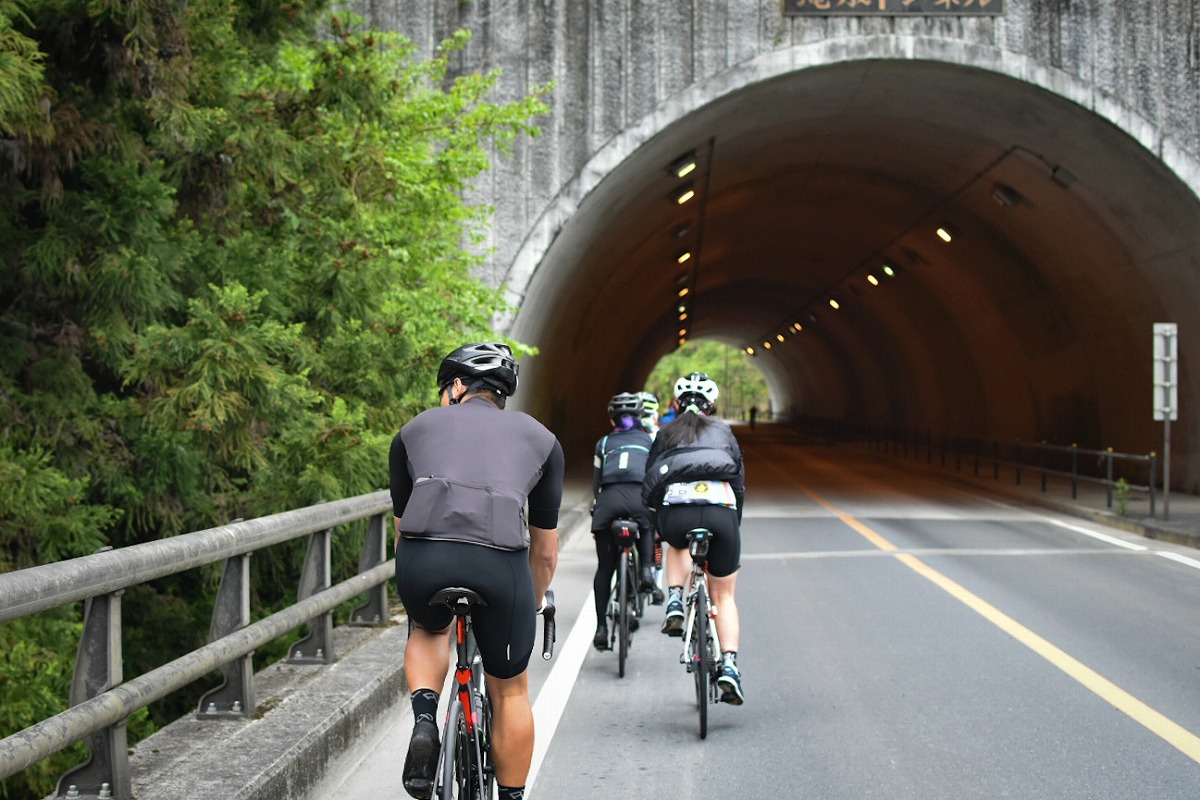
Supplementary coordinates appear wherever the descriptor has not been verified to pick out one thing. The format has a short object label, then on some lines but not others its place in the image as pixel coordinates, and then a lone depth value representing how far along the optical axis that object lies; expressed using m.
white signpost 16.84
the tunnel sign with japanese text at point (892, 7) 17.30
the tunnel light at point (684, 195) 22.46
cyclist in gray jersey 3.97
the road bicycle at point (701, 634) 6.38
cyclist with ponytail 6.80
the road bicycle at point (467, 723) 3.96
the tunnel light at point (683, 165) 19.77
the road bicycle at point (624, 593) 7.84
